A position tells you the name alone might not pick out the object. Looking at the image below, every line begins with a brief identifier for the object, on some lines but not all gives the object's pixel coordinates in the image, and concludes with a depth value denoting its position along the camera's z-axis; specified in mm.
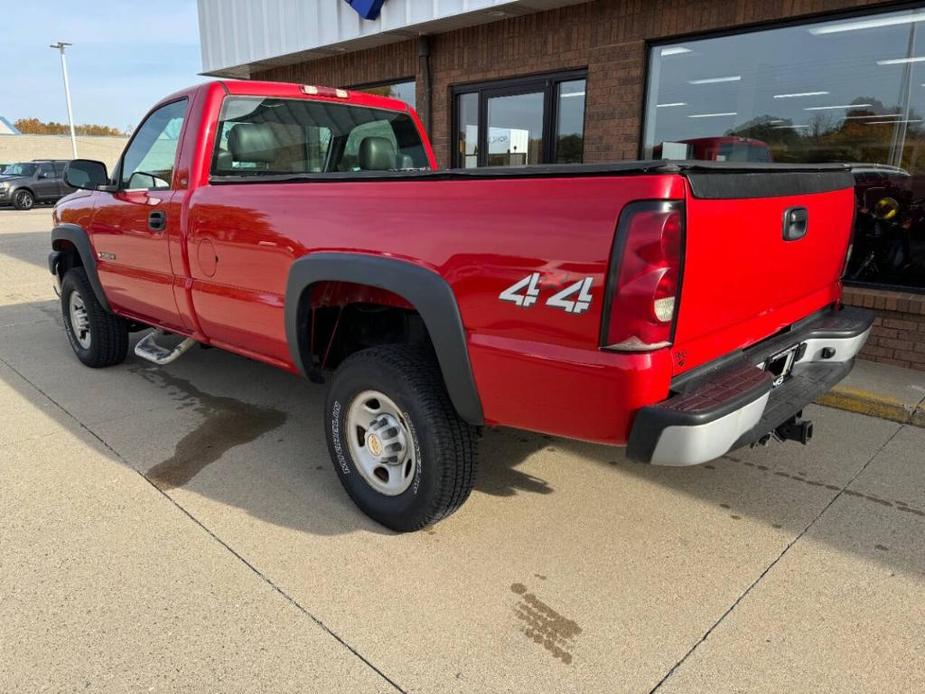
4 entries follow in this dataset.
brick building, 5254
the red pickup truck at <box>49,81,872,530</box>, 2045
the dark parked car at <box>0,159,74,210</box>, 23156
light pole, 37656
